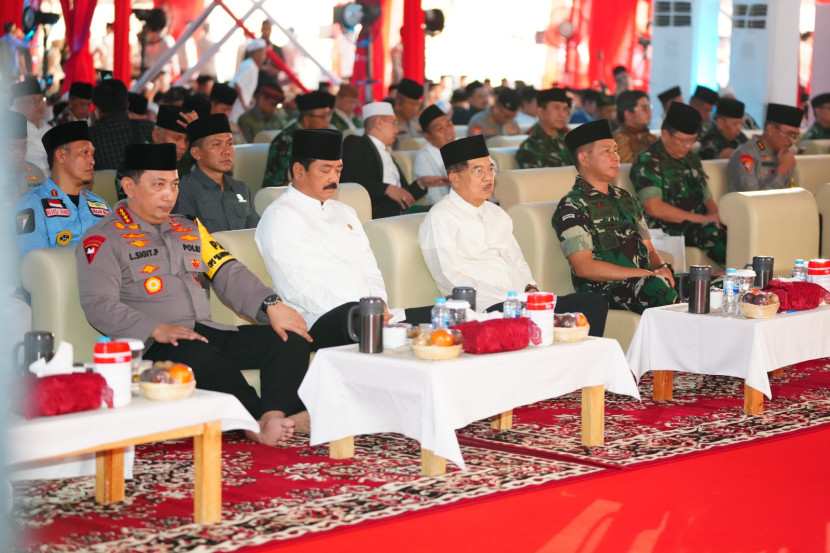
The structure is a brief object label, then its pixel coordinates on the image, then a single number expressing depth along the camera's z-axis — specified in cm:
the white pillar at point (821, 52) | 1505
